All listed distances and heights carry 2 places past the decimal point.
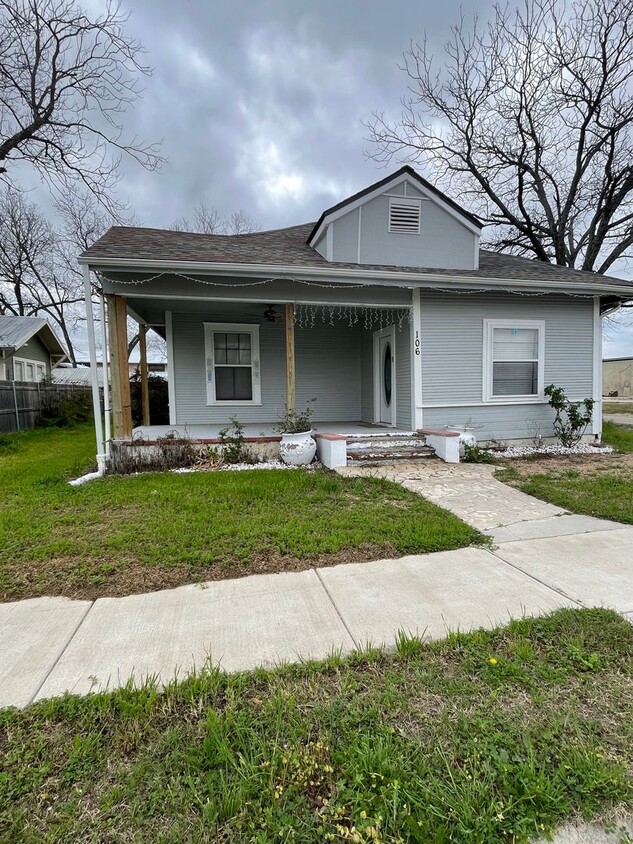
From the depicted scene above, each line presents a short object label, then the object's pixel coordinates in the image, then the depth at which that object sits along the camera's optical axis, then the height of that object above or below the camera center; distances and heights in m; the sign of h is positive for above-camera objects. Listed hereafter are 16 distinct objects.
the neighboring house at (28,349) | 16.75 +2.43
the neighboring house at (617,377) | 33.06 +1.51
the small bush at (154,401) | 10.59 -0.02
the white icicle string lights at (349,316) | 8.97 +1.89
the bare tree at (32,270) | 24.73 +8.21
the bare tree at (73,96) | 10.20 +7.97
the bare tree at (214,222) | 24.31 +10.34
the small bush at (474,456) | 7.57 -1.05
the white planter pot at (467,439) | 7.77 -0.77
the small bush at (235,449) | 7.23 -0.85
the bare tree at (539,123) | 12.69 +9.26
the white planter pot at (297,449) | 7.11 -0.83
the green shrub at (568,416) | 8.41 -0.41
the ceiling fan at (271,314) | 8.84 +1.78
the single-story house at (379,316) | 7.36 +1.73
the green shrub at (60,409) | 14.97 -0.29
